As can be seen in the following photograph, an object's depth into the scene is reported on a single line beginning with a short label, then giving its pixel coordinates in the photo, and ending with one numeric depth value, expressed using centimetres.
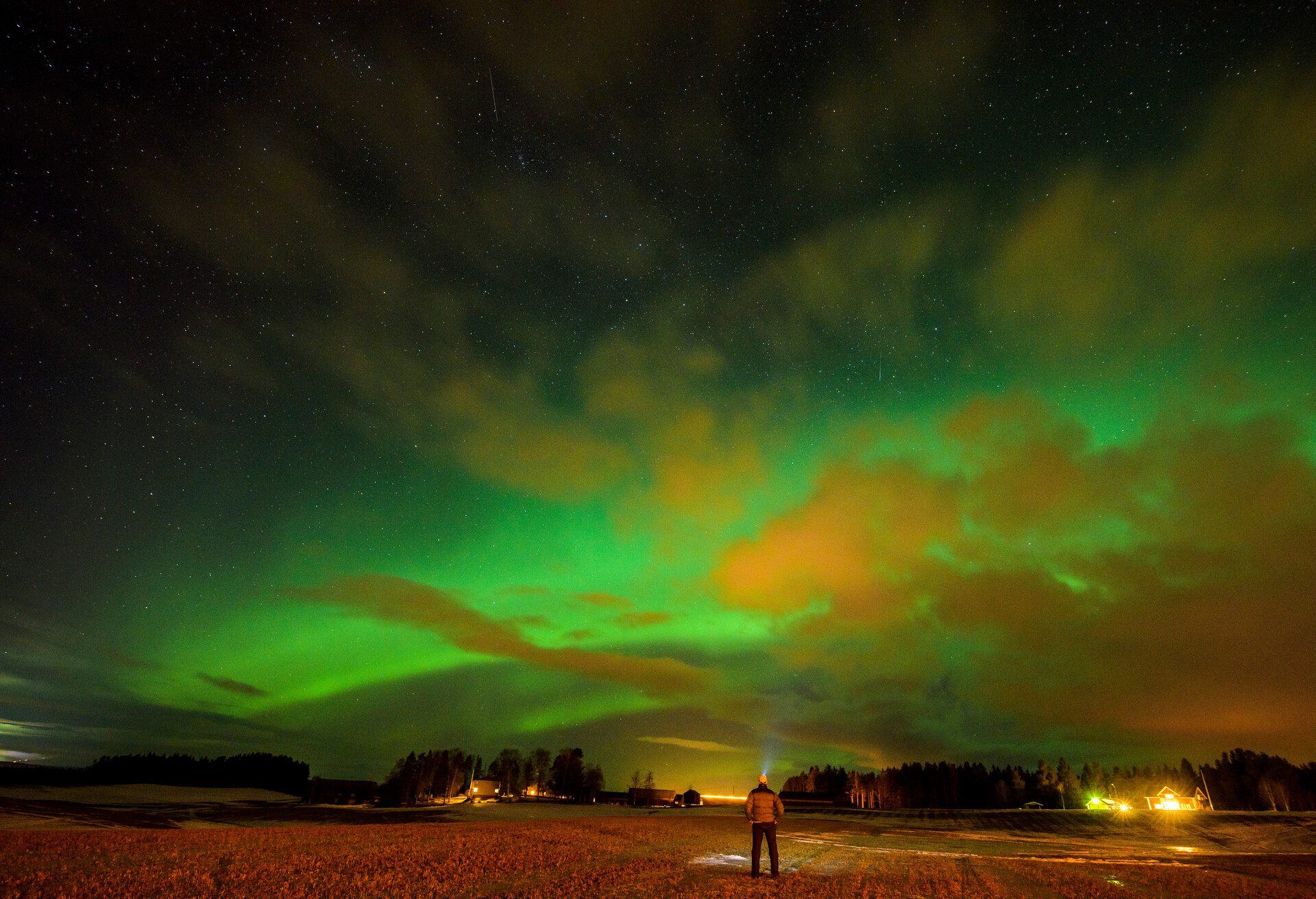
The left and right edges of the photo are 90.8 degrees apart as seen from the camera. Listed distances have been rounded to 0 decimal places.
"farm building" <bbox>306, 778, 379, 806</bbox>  11600
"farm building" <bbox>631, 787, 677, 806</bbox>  12450
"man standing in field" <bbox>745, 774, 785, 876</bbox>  1856
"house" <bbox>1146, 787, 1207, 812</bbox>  12700
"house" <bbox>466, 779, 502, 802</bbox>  12669
